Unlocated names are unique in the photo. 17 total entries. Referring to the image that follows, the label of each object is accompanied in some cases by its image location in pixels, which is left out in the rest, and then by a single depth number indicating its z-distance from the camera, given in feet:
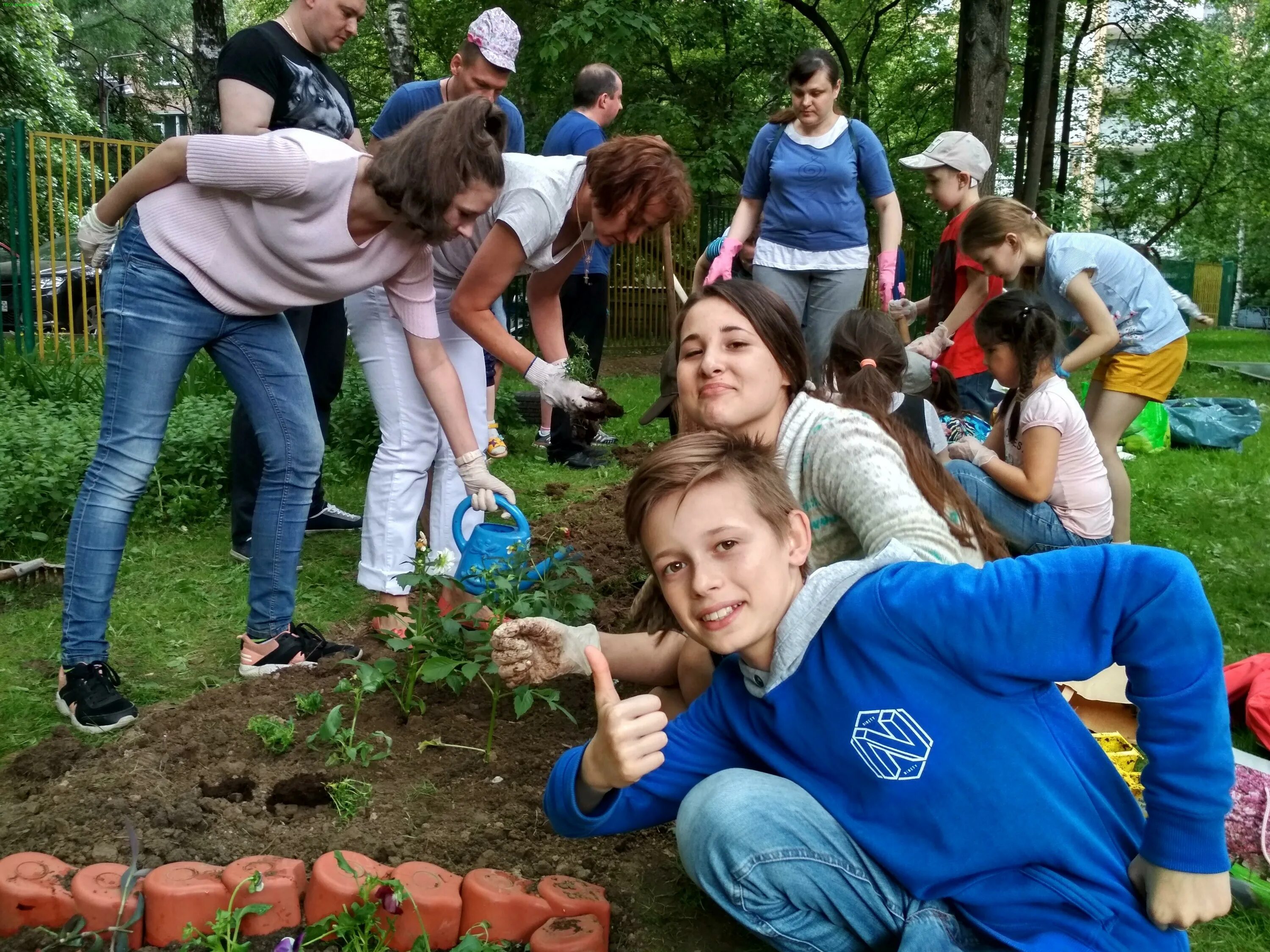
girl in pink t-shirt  11.28
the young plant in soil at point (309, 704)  8.29
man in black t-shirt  10.54
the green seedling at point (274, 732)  7.74
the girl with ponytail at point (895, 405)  6.71
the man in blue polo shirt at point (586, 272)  18.63
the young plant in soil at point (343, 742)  7.62
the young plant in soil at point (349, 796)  7.04
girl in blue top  13.15
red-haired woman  10.00
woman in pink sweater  8.23
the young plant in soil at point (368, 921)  5.68
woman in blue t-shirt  15.88
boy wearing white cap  16.15
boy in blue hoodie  4.63
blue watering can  9.03
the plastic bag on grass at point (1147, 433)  22.49
